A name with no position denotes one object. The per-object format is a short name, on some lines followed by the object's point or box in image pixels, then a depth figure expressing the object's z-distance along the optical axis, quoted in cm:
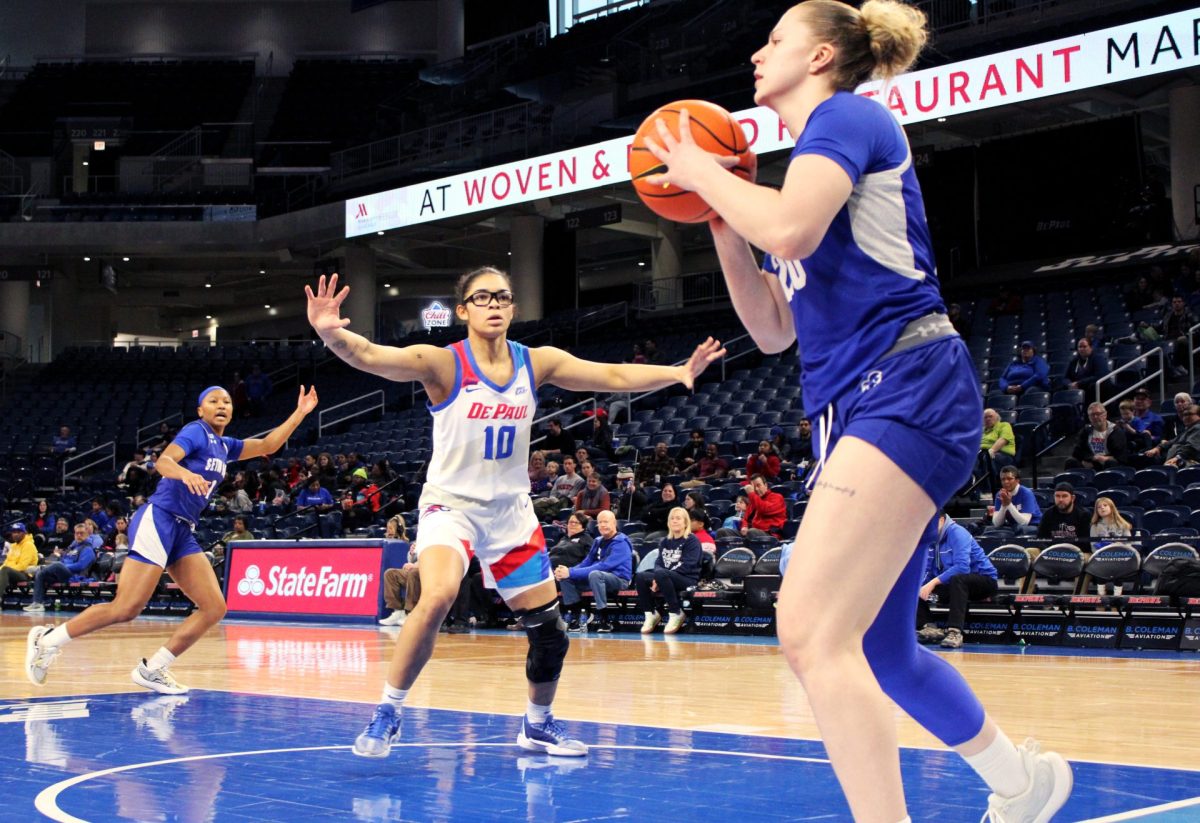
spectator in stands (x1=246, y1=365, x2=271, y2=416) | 3194
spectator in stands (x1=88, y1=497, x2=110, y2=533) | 2305
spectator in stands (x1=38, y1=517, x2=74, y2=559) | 2200
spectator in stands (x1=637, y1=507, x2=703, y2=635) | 1369
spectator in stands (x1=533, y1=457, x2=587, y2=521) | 1709
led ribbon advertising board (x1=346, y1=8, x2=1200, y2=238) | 1936
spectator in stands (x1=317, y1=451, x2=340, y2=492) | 2214
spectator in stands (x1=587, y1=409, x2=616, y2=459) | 1989
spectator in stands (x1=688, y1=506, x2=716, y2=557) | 1423
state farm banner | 1661
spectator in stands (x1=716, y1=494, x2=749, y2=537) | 1492
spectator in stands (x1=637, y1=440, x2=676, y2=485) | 1761
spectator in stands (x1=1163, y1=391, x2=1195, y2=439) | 1390
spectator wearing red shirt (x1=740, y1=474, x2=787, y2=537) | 1474
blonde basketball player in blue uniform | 260
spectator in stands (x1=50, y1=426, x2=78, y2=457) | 2961
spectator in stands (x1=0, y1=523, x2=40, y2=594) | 2111
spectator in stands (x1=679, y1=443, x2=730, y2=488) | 1712
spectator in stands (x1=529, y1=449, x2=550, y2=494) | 1855
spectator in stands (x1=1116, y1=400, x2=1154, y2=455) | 1417
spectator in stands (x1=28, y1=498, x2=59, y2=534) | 2407
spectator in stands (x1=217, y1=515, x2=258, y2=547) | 1909
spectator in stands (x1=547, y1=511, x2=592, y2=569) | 1456
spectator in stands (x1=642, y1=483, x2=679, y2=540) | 1536
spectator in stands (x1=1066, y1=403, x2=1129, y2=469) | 1410
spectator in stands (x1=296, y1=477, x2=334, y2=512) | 2122
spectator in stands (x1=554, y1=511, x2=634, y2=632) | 1391
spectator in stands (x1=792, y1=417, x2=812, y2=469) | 1744
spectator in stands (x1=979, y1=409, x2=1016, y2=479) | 1486
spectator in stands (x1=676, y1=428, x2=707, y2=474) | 1788
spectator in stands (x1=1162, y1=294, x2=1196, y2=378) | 1642
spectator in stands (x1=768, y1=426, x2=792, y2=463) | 1719
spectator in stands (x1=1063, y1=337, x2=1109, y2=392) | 1608
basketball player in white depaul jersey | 552
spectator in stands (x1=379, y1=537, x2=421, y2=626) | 1498
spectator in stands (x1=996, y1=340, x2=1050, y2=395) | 1686
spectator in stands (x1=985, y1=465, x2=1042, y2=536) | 1304
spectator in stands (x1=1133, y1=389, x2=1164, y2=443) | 1441
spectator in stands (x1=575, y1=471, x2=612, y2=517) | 1609
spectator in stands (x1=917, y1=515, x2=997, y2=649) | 1184
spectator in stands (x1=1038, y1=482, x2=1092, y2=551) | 1225
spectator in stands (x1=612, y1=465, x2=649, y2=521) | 1667
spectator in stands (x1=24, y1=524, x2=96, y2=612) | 2036
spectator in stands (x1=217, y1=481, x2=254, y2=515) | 2202
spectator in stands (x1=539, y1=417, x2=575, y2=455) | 2048
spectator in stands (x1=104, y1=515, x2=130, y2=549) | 2130
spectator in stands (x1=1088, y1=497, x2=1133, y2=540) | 1205
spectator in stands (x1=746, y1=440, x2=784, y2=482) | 1617
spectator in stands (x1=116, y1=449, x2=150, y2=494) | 2481
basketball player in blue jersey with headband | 816
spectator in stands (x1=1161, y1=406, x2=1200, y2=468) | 1334
